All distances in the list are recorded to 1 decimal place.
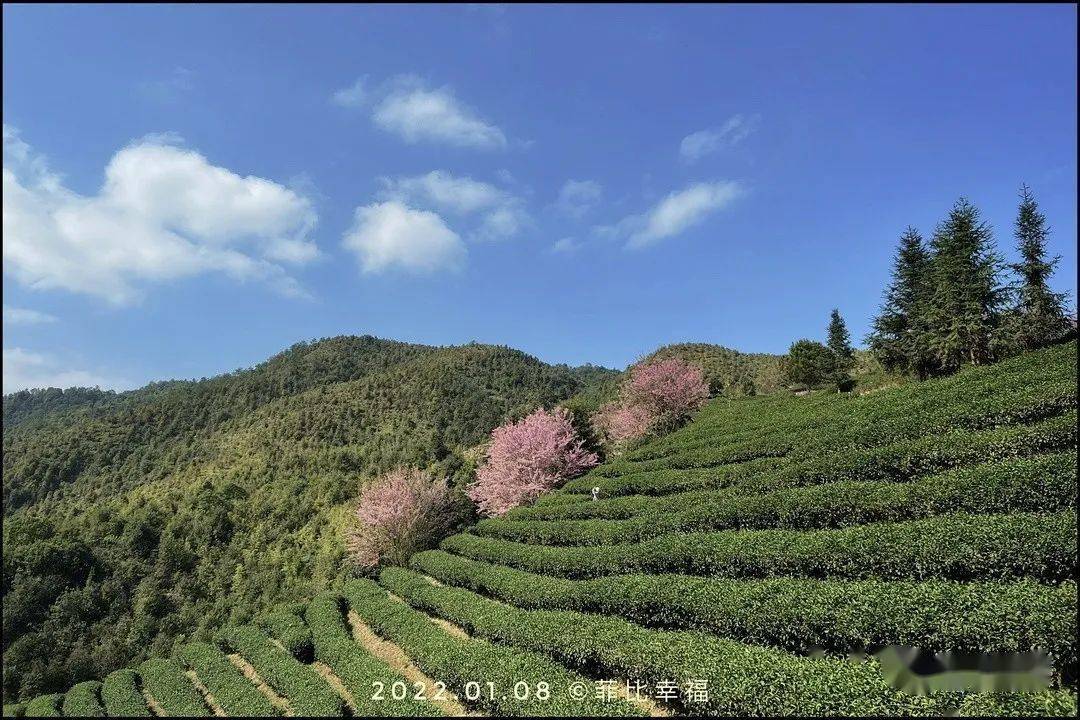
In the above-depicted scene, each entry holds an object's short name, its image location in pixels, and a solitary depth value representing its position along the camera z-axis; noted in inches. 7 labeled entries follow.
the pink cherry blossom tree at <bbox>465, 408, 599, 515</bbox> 1270.9
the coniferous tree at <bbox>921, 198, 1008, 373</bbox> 1266.0
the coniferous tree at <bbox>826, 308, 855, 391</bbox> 2116.1
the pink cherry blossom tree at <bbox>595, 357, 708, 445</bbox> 1547.7
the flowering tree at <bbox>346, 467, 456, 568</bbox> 1227.2
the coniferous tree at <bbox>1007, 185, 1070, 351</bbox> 1194.6
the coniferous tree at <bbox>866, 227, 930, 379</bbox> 1512.1
